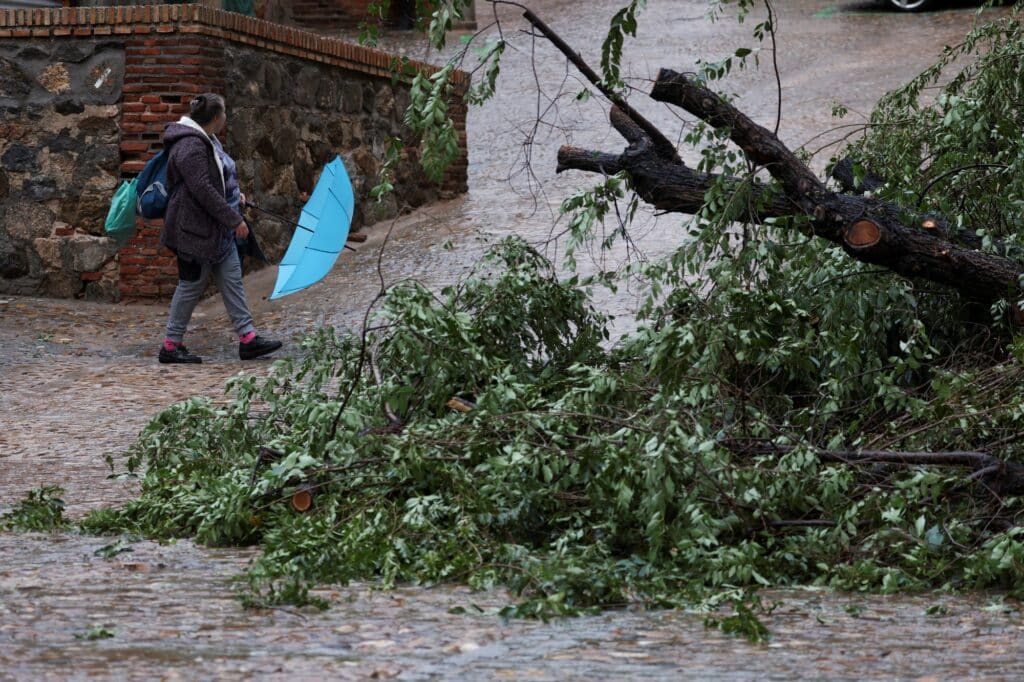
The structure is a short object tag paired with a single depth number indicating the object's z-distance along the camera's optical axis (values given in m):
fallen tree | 8.73
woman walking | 17.23
